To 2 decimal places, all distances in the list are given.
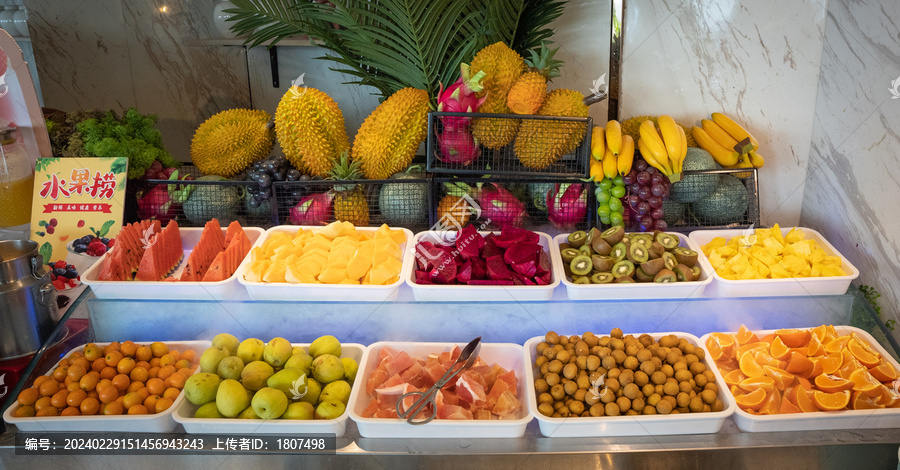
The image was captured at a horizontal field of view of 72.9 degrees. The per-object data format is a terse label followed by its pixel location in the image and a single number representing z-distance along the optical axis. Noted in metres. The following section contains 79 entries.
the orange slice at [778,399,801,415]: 1.72
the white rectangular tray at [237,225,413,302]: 1.94
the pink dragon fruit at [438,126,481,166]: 2.41
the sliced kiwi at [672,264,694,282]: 1.99
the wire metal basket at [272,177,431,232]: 2.46
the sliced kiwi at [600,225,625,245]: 2.13
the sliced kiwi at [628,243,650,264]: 2.02
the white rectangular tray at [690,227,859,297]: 1.97
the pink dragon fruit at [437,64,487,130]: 2.38
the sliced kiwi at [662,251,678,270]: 2.03
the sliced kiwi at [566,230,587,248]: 2.17
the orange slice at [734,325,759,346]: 1.94
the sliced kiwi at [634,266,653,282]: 2.00
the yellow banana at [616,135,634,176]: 2.37
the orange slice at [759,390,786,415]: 1.70
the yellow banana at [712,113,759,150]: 2.60
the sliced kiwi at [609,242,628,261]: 2.04
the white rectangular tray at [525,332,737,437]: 1.63
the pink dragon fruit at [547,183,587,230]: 2.45
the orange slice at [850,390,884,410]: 1.72
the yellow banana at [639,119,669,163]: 2.39
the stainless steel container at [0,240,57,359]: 1.85
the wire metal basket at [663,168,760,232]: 2.44
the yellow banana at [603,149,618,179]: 2.36
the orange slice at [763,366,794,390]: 1.79
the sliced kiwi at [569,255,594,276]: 2.03
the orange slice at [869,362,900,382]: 1.78
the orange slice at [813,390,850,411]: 1.70
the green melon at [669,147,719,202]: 2.44
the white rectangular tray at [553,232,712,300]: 1.95
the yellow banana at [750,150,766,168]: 2.53
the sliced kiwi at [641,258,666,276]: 1.98
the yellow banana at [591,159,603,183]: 2.38
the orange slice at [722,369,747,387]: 1.80
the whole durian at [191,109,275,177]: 2.63
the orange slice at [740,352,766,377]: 1.81
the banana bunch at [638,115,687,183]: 2.39
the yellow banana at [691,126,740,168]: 2.54
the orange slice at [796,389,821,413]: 1.71
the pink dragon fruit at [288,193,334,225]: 2.46
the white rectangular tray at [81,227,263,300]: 1.96
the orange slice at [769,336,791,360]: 1.86
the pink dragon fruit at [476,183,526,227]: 2.44
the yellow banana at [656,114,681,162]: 2.40
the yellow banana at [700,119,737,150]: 2.59
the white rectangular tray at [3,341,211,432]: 1.65
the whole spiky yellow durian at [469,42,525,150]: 2.44
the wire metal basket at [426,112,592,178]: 2.39
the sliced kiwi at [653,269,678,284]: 1.96
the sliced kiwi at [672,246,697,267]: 2.06
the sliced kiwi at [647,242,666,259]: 2.05
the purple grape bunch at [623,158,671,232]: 2.38
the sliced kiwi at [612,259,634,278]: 2.01
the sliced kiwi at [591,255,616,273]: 2.03
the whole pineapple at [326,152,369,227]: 2.48
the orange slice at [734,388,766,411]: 1.71
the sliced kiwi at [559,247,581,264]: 2.11
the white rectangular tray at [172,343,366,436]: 1.64
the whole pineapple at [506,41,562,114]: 2.42
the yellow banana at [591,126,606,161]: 2.38
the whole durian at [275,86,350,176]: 2.46
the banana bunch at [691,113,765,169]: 2.53
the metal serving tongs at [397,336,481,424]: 1.63
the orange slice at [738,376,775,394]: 1.75
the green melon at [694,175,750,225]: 2.45
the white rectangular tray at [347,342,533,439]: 1.62
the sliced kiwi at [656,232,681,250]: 2.12
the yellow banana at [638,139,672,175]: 2.39
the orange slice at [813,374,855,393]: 1.74
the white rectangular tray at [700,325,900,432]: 1.66
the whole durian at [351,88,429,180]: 2.49
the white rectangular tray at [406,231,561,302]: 1.94
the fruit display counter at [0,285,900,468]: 2.00
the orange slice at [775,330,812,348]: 1.93
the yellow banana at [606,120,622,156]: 2.39
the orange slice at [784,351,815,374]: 1.81
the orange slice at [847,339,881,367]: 1.82
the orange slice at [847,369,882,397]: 1.72
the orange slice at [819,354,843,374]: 1.82
